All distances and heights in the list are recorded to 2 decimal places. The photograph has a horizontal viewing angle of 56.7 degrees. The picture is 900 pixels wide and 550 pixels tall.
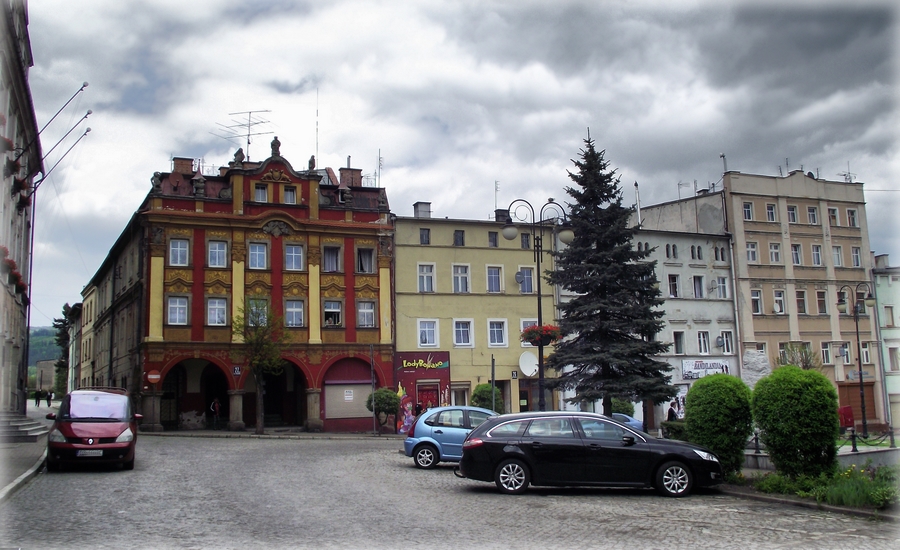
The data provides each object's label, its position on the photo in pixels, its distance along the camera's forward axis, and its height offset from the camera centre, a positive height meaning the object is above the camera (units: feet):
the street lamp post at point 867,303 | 113.09 +9.02
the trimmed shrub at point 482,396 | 135.64 -2.41
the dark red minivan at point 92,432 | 60.70 -2.91
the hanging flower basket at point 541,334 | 80.94 +4.42
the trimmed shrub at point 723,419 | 55.88 -2.98
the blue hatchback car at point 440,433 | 70.64 -4.29
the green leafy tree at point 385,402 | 134.51 -2.84
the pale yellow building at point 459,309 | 150.51 +13.26
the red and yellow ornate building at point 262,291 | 137.39 +16.46
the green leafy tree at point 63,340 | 330.54 +21.50
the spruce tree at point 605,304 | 84.79 +7.59
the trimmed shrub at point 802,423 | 50.29 -3.05
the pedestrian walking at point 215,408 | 139.13 -3.18
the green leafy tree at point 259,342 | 128.67 +7.15
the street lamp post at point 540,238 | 75.56 +13.60
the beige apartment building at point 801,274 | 176.65 +21.32
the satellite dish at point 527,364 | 91.53 +1.76
